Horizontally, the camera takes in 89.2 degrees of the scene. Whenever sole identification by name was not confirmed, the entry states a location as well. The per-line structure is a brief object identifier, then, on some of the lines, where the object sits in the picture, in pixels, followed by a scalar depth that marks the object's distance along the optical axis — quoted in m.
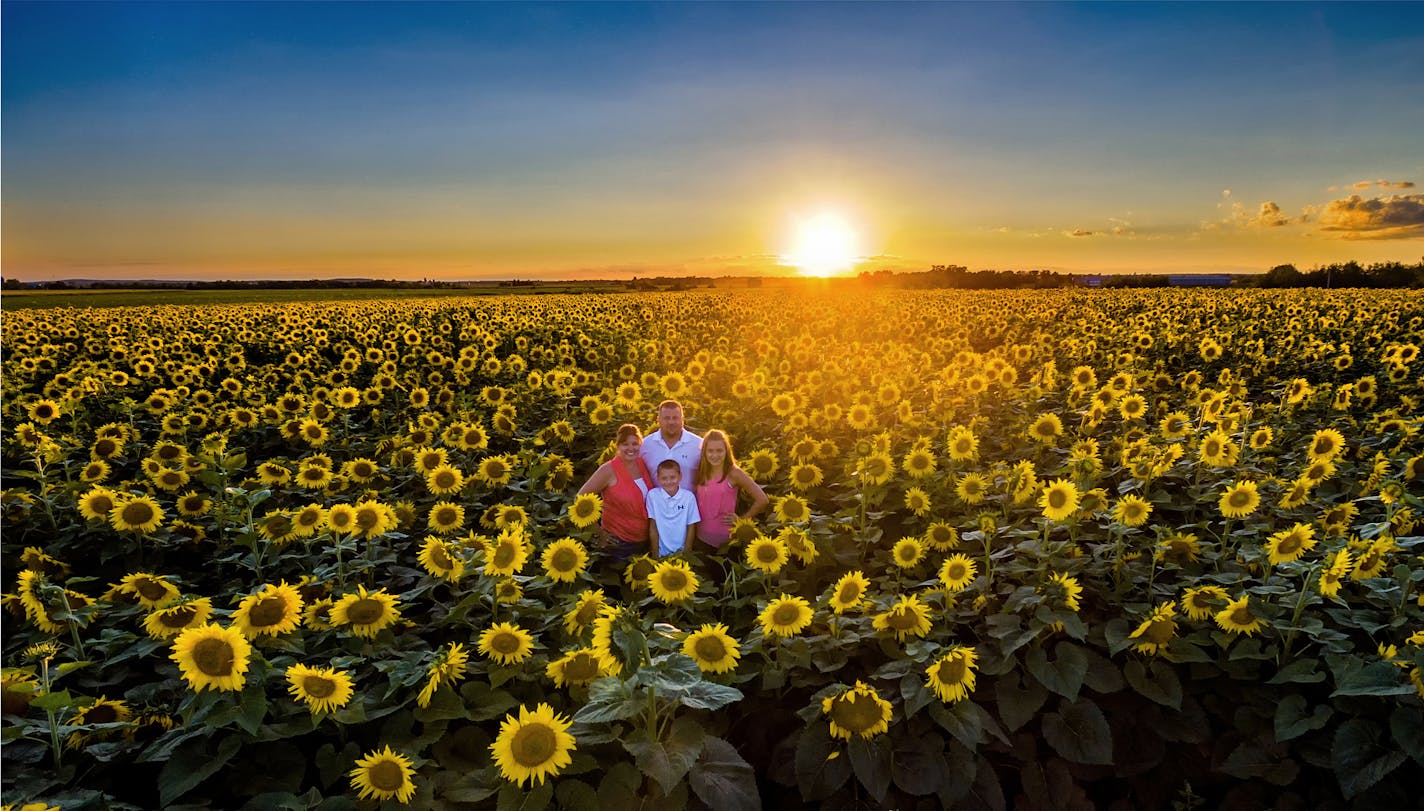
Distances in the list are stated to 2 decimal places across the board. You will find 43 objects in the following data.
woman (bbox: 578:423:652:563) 6.88
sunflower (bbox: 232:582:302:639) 3.40
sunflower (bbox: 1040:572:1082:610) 3.77
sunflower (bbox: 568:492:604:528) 5.67
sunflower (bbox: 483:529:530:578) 4.17
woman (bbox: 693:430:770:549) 6.87
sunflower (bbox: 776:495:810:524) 5.55
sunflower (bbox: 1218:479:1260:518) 4.66
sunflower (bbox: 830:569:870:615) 3.93
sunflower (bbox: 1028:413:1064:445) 7.24
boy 6.71
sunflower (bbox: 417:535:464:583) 4.29
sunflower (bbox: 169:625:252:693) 2.95
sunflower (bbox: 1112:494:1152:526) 4.34
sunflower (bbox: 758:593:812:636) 3.75
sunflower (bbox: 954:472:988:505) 5.64
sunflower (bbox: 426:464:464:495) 6.37
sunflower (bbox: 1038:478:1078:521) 4.45
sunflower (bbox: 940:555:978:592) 4.10
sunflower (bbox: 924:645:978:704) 3.34
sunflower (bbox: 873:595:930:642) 3.66
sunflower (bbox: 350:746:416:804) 2.80
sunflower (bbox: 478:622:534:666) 3.62
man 7.28
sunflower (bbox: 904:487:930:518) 5.65
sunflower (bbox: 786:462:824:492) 6.91
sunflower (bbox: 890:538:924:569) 4.52
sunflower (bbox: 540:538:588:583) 4.57
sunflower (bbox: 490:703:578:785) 2.83
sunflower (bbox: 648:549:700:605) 4.28
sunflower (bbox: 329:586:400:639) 3.56
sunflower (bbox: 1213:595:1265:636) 3.65
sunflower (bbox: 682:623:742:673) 3.46
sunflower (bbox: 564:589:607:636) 3.69
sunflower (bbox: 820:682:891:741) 3.24
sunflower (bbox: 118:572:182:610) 3.94
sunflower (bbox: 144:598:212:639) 3.35
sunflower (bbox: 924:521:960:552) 4.71
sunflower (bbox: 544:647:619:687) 3.34
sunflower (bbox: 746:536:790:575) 4.65
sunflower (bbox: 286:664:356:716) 3.08
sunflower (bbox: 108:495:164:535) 5.46
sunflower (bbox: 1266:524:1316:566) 3.94
